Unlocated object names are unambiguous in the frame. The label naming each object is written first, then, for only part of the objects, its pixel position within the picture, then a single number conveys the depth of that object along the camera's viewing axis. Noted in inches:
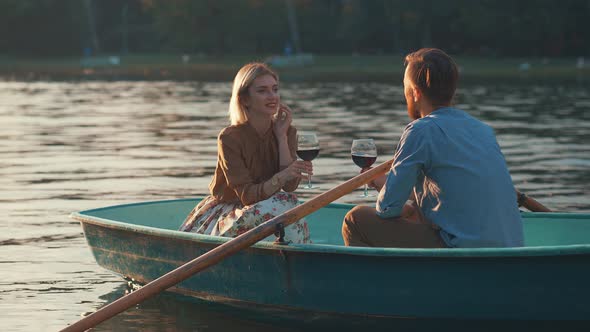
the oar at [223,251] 273.1
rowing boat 267.9
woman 302.2
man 268.1
